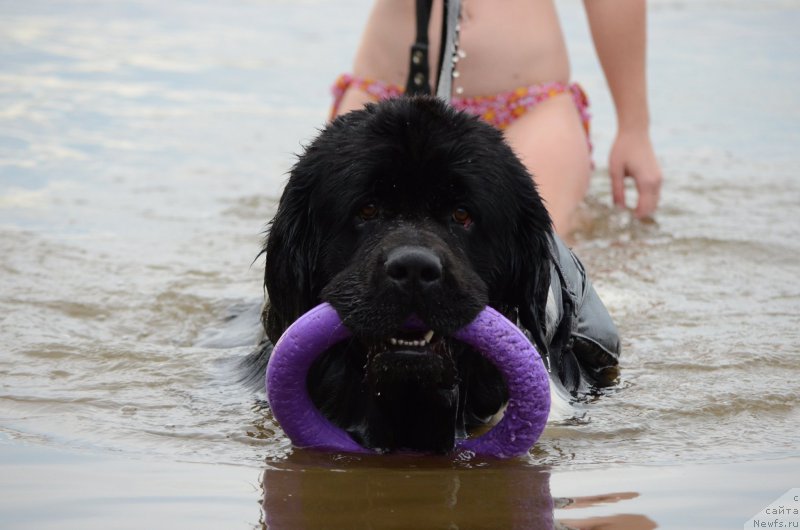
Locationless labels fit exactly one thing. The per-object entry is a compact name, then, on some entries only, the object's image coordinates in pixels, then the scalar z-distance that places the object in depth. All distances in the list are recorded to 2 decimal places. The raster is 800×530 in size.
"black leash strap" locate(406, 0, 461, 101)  10.56
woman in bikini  11.47
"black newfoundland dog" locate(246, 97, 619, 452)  6.64
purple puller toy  6.86
